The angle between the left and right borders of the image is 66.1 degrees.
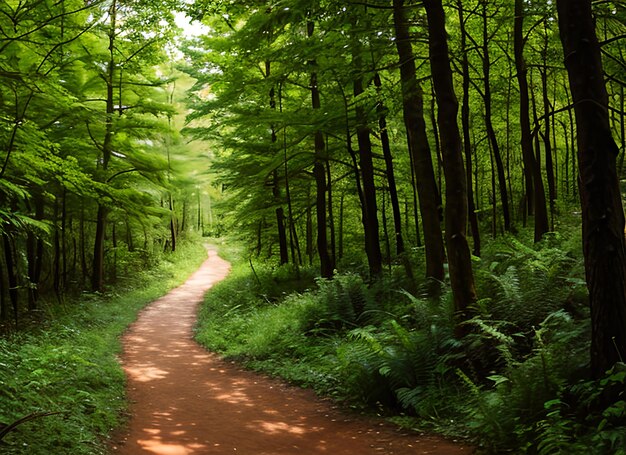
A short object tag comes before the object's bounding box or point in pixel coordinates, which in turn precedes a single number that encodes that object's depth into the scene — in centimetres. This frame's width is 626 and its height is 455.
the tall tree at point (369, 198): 1404
